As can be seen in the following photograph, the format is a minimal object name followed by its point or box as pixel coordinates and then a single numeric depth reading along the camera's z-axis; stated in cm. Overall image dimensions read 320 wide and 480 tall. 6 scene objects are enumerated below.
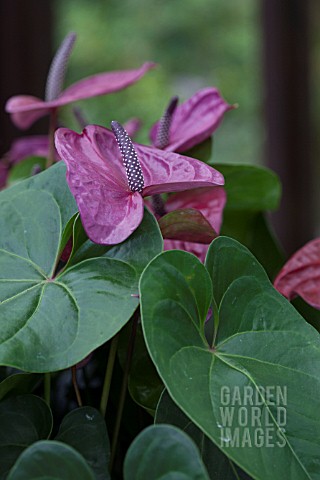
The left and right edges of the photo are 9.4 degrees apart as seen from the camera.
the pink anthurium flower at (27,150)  189
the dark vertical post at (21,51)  302
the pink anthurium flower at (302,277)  152
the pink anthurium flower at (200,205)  153
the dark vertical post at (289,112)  517
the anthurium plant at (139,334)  133
